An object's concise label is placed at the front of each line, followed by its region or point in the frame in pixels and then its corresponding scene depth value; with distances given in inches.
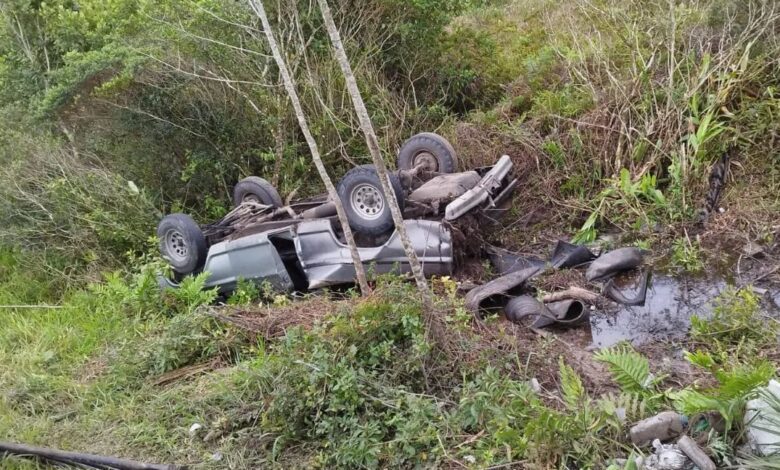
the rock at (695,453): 104.0
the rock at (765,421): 101.8
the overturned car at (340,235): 197.6
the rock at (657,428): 113.3
